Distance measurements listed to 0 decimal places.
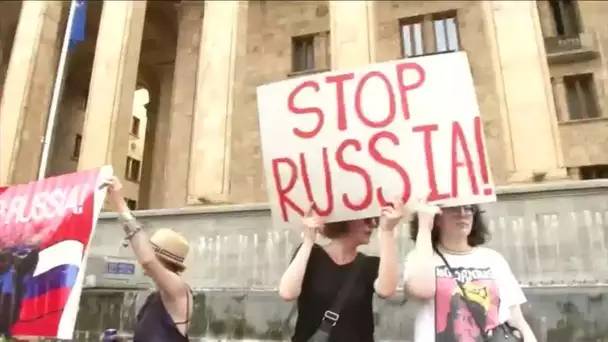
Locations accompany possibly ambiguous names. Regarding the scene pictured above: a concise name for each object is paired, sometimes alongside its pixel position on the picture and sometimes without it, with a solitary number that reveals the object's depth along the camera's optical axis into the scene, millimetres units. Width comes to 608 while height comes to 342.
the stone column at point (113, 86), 14547
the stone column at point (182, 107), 18203
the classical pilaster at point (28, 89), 15820
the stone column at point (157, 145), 20016
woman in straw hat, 3076
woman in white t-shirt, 2762
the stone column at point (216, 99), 13328
